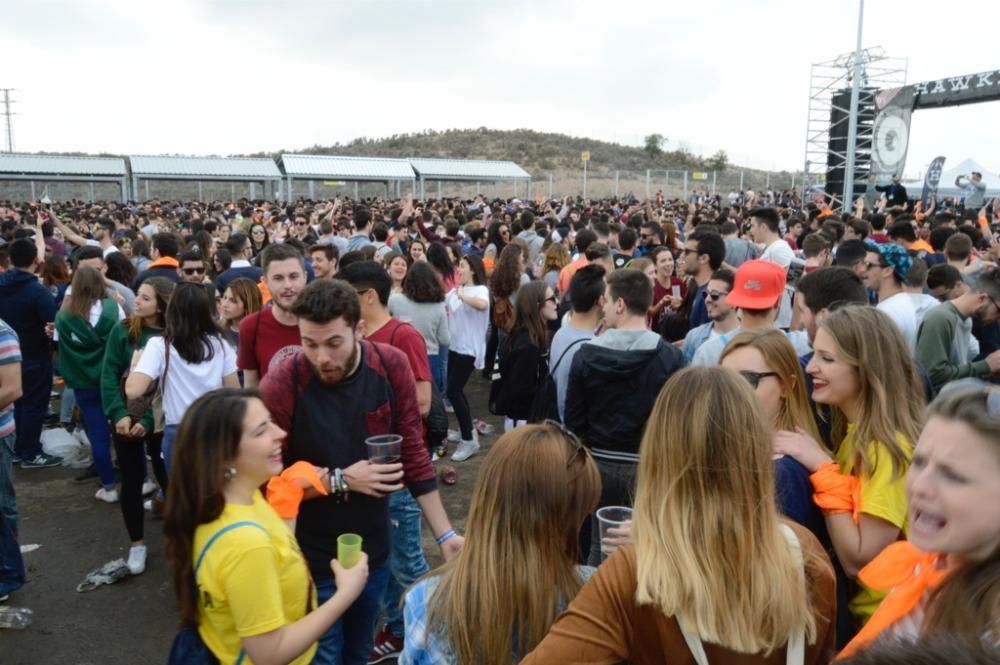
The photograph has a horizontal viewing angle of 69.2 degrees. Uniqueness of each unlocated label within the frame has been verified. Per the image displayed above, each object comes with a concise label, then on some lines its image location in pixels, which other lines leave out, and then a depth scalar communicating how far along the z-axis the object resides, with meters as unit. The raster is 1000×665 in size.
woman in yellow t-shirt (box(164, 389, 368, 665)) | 2.12
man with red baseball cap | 3.80
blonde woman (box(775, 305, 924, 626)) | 2.18
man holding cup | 2.83
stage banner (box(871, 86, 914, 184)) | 20.92
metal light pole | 18.69
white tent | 25.16
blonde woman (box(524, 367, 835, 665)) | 1.50
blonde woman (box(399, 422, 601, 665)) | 1.79
